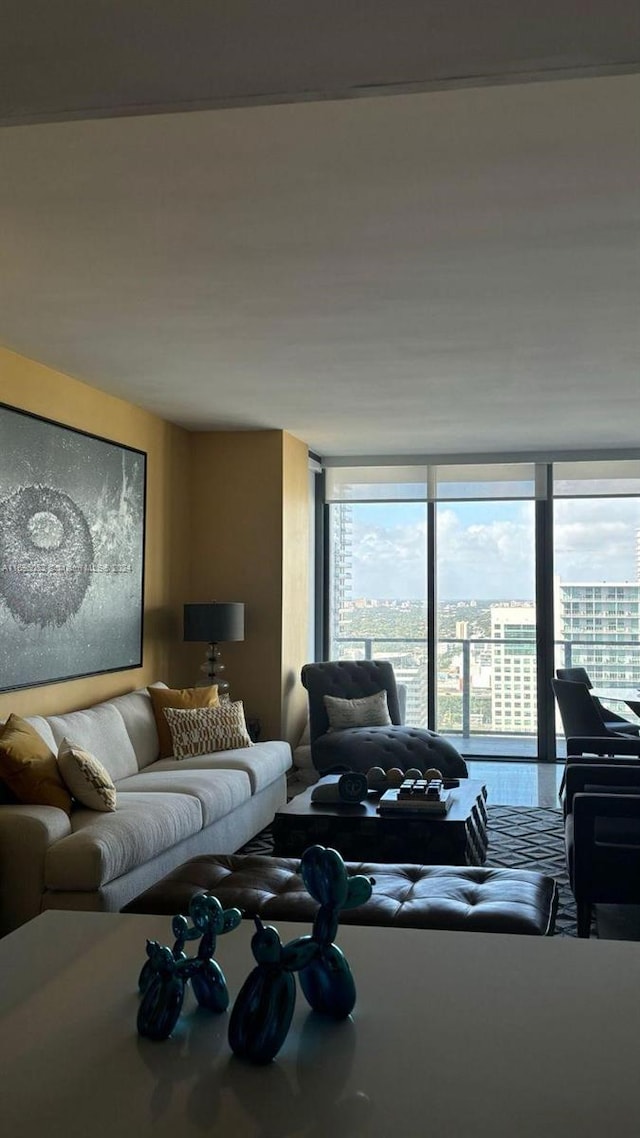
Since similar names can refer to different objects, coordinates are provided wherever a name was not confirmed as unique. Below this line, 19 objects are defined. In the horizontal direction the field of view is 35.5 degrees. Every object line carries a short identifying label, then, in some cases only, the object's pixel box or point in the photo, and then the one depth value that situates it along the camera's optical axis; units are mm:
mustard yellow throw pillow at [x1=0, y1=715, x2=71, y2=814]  4102
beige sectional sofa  3768
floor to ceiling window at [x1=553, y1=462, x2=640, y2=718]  8211
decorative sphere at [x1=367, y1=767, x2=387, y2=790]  5105
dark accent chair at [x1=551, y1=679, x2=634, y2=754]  6094
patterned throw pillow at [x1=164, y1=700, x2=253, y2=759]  5801
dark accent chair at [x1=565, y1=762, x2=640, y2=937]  3691
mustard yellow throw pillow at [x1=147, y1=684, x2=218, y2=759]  5914
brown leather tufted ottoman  2902
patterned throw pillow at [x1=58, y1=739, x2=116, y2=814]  4211
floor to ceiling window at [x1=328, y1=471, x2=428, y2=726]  8625
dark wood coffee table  4434
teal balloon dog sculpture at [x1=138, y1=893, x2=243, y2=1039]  1160
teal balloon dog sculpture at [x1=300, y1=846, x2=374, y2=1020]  1210
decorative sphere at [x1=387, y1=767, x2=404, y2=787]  5090
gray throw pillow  7234
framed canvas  4887
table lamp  6656
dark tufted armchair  6613
